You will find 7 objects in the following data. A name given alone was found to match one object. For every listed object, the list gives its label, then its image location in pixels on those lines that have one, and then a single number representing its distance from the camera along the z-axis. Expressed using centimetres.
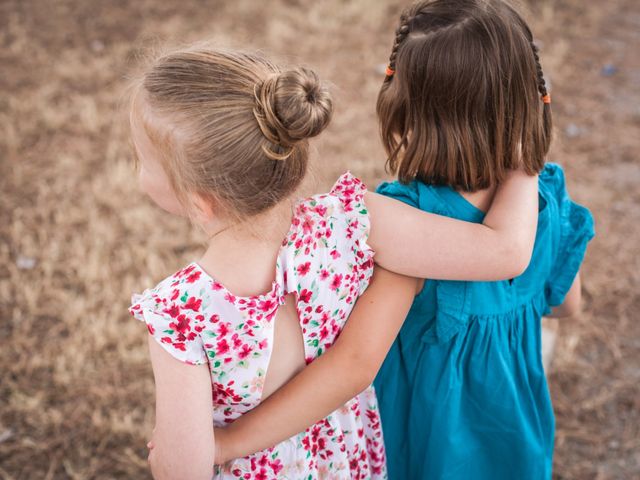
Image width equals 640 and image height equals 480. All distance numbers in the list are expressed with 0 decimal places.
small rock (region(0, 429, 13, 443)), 253
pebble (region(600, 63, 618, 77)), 502
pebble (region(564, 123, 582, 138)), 437
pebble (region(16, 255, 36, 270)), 330
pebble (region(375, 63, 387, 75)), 496
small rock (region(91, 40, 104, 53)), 522
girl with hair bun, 117
